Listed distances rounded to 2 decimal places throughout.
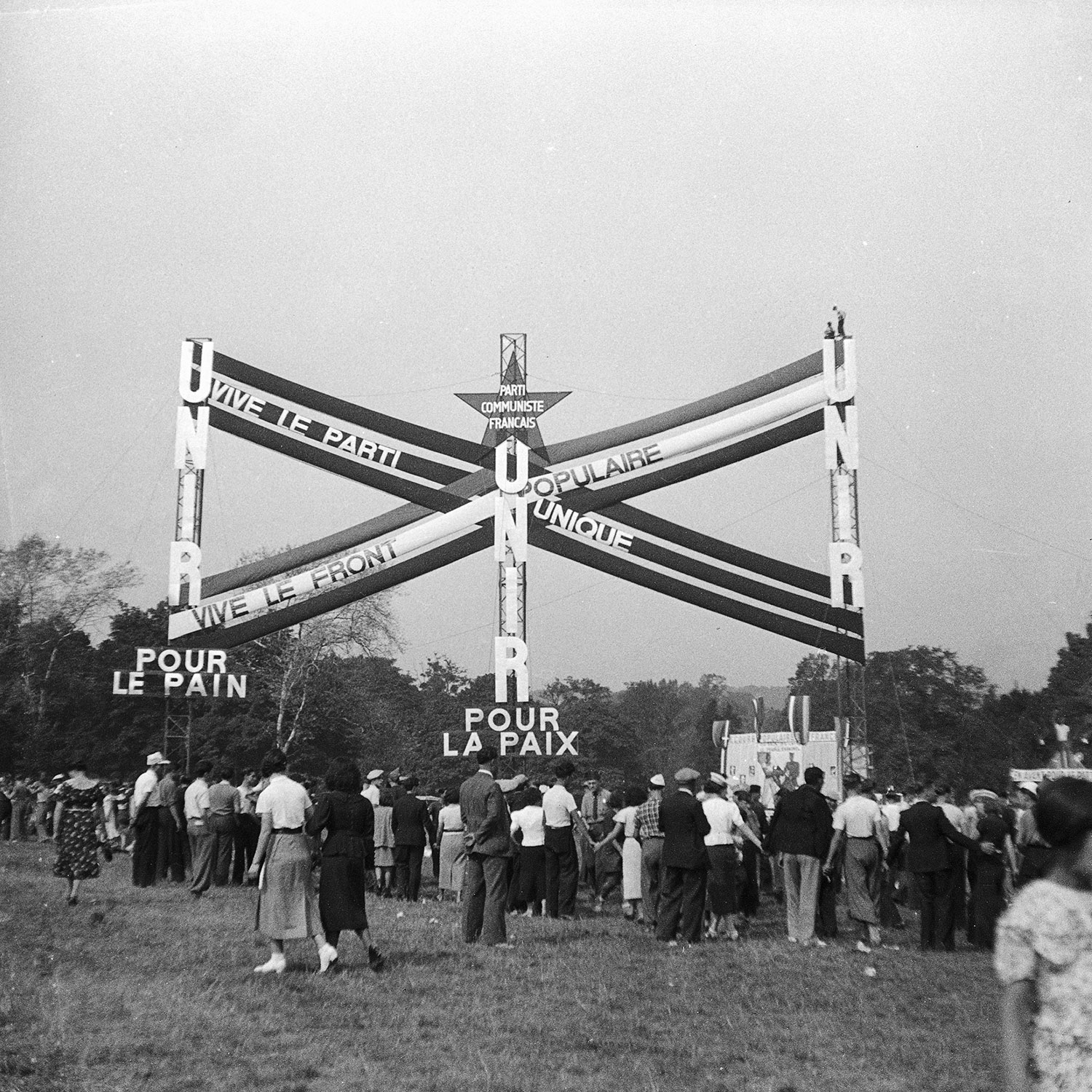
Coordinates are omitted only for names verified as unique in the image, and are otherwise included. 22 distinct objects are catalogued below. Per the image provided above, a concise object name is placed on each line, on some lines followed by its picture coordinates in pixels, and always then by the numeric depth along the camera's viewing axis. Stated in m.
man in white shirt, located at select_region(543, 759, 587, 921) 13.59
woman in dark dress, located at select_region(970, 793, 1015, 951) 11.75
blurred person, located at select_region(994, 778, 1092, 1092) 3.39
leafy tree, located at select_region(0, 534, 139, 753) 31.50
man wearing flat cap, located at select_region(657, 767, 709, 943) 11.36
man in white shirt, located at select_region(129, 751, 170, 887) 15.72
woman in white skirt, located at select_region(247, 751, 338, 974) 8.71
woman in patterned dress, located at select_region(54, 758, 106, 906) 12.60
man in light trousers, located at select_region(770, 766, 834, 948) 11.58
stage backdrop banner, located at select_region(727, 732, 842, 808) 21.56
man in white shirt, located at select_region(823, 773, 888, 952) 11.29
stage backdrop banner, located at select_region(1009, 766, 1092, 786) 22.23
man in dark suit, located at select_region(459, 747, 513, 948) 10.51
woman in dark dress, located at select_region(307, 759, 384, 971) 9.02
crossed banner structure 22.86
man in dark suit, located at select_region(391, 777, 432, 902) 14.85
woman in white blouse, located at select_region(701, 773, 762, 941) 12.12
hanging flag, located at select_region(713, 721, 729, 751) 21.66
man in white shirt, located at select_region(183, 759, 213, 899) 14.74
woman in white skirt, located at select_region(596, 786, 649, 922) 13.81
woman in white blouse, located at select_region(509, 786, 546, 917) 13.45
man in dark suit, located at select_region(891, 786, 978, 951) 11.42
